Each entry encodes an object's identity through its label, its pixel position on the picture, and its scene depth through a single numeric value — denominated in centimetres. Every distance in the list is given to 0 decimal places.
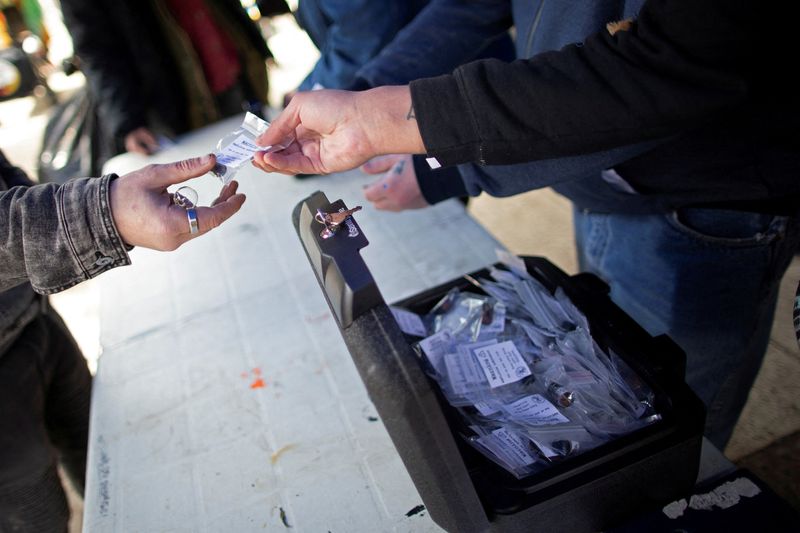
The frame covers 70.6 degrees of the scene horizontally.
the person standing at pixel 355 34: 147
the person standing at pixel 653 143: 62
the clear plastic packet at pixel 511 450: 66
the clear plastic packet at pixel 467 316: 86
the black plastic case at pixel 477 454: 54
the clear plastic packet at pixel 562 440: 67
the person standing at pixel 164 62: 209
